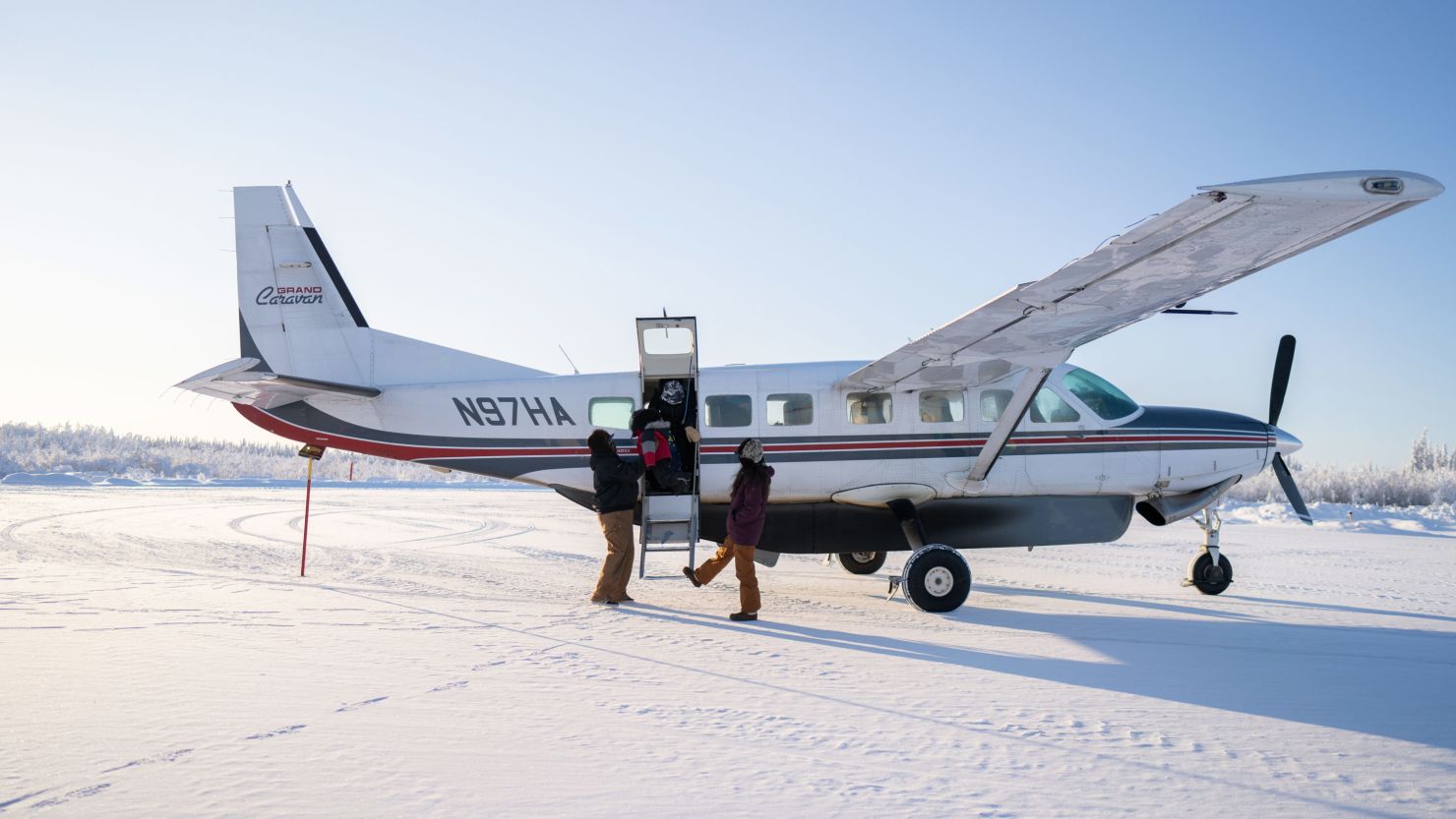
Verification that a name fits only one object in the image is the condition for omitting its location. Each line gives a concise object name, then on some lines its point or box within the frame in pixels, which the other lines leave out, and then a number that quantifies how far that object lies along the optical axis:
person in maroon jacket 7.96
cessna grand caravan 9.66
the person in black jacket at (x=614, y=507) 8.62
